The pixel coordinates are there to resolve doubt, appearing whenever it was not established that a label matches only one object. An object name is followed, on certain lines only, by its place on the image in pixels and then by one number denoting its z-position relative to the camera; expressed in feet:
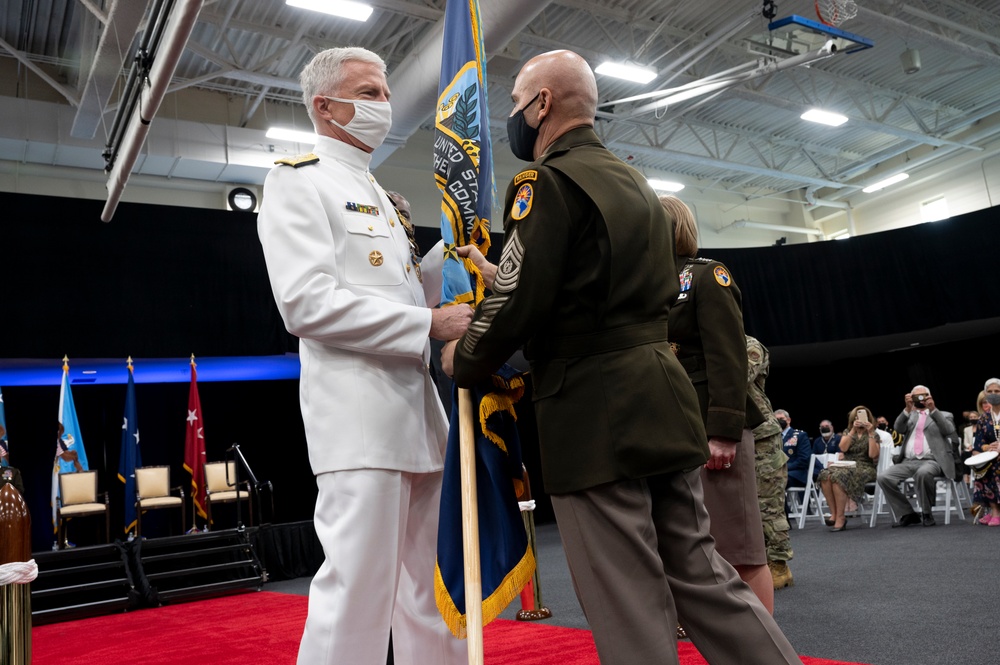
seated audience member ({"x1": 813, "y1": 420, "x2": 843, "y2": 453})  30.78
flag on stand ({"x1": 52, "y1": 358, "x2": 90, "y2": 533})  27.12
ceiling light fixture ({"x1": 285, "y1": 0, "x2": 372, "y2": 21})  24.59
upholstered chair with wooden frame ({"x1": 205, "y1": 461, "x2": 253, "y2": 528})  27.91
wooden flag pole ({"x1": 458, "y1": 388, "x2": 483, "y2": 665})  5.12
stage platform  22.09
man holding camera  23.53
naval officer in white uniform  5.10
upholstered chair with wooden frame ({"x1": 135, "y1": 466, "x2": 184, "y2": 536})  26.76
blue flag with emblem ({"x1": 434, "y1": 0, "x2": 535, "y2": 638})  5.50
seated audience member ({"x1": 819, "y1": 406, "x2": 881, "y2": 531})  25.98
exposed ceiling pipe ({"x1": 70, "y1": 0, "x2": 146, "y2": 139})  22.33
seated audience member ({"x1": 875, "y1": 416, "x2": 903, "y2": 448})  25.56
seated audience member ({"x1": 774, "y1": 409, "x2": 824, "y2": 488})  30.71
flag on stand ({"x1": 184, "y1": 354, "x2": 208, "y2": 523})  27.86
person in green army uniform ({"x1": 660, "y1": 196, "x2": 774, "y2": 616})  7.65
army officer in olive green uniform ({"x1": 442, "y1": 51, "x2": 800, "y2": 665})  4.67
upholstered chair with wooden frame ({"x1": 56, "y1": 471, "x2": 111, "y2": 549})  25.11
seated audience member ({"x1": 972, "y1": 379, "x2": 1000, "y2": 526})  21.44
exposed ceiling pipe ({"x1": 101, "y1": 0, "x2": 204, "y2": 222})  19.56
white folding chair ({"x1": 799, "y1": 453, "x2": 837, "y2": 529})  27.73
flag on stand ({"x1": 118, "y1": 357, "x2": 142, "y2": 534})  27.37
